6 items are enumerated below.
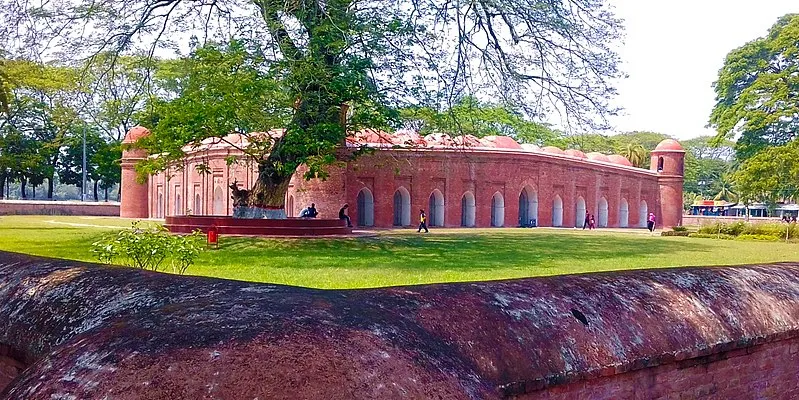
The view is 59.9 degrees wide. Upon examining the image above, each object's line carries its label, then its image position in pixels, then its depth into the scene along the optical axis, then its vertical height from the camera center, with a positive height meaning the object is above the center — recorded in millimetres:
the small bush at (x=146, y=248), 7582 -620
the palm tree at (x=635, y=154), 50594 +2994
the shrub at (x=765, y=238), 24564 -1532
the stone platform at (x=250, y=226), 17297 -822
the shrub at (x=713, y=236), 26031 -1562
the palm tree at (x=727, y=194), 57812 +70
